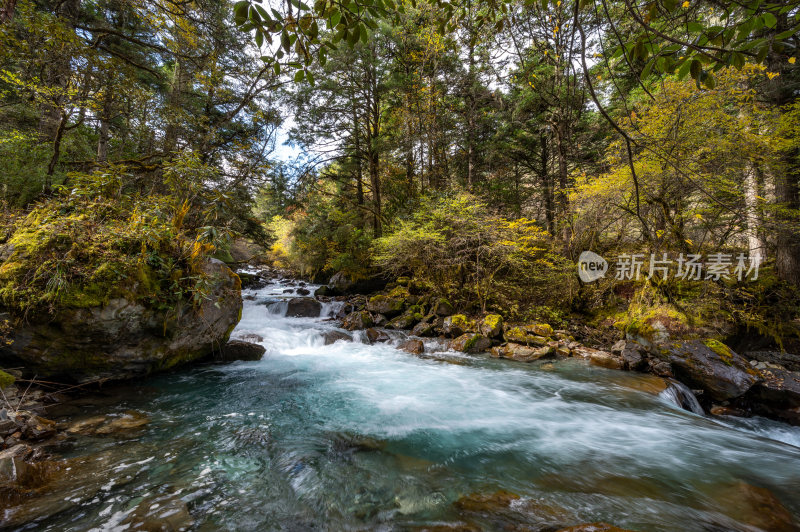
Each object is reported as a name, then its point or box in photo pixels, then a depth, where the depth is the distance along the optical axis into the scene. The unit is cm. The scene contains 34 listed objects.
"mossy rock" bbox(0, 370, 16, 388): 329
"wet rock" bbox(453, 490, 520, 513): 245
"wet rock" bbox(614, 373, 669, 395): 531
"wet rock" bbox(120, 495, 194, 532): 212
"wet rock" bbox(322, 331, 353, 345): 817
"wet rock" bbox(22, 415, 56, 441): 289
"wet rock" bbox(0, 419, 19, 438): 272
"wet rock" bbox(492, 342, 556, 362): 703
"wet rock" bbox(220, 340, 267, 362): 615
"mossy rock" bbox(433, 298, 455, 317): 965
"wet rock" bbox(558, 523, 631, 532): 198
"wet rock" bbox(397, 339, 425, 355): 739
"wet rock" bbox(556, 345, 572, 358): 717
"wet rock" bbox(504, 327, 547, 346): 757
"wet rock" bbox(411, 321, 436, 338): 865
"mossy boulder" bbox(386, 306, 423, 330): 939
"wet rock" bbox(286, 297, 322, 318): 1068
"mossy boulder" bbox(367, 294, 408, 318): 1018
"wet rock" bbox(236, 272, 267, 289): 1502
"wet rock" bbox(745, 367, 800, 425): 459
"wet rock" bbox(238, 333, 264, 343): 753
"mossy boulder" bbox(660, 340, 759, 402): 501
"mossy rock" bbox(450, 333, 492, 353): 756
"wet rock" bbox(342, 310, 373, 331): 921
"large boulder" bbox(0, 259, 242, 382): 377
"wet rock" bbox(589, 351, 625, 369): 641
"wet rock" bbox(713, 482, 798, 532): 237
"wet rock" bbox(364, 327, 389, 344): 828
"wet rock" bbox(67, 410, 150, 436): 324
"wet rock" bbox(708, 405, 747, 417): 480
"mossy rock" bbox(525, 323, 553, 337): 805
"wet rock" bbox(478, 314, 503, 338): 796
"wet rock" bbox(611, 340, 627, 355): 688
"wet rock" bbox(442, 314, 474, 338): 830
